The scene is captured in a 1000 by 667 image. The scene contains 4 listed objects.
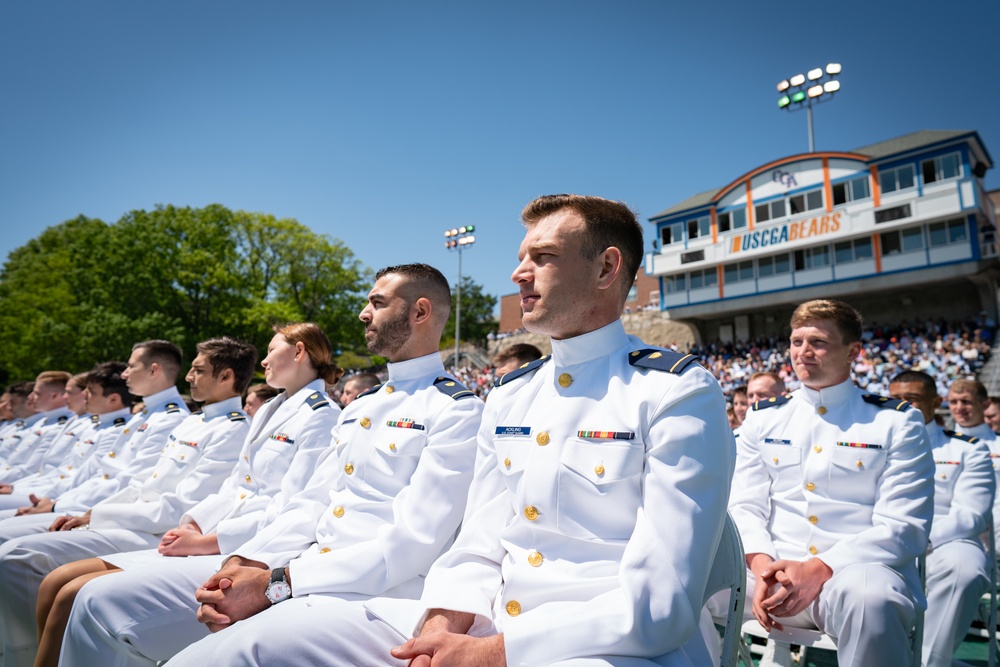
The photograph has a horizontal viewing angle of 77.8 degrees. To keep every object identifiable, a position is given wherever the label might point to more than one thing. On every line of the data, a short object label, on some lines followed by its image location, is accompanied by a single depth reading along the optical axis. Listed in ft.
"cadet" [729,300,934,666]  8.58
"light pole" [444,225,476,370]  121.49
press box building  95.25
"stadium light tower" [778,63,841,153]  112.57
